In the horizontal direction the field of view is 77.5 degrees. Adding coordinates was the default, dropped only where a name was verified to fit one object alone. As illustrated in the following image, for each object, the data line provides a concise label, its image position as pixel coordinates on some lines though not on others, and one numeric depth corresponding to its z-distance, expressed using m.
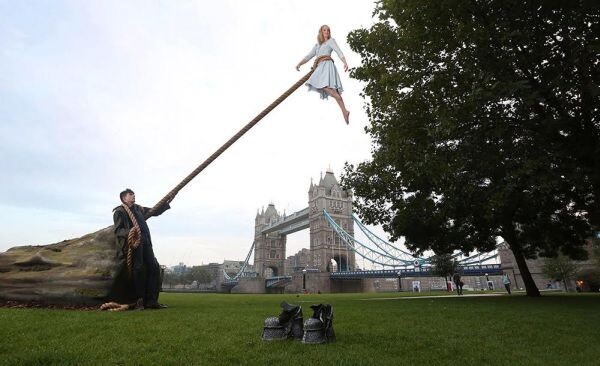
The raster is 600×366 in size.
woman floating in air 6.49
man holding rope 10.33
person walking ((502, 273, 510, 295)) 30.80
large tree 11.35
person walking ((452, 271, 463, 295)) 32.34
